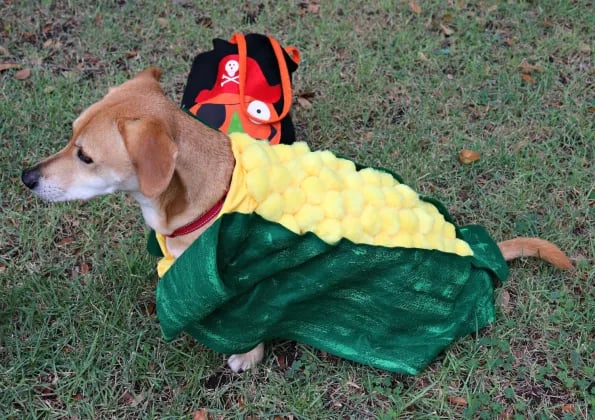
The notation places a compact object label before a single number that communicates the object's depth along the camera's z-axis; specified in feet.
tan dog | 6.94
